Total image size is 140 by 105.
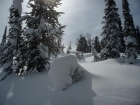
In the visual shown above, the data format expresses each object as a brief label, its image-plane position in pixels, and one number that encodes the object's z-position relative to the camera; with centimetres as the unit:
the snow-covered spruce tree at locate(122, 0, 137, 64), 1208
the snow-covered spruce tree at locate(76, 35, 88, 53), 5184
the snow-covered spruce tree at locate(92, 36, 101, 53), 5191
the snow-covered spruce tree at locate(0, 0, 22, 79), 985
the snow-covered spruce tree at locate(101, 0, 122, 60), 1427
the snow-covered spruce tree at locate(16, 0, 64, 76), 796
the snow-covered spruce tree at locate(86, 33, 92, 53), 5231
